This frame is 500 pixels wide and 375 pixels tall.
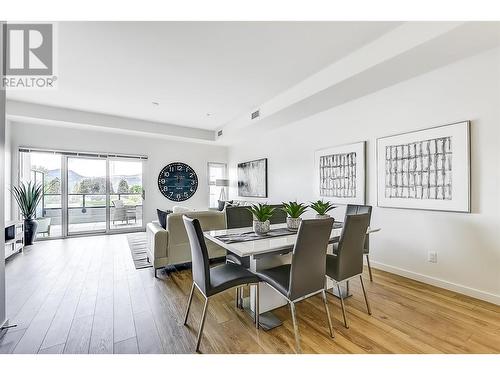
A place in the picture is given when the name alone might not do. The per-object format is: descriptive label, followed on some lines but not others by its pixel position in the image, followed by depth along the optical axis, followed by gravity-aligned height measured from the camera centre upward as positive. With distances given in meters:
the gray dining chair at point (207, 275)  1.69 -0.73
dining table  1.82 -0.49
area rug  3.49 -1.18
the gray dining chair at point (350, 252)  1.92 -0.58
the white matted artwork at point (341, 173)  3.43 +0.22
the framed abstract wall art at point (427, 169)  2.42 +0.21
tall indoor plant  4.50 -0.35
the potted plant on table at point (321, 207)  2.81 -0.26
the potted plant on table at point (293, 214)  2.49 -0.30
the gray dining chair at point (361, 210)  2.73 -0.30
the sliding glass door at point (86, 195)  5.35 -0.19
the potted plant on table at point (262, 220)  2.30 -0.34
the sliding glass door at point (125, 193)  5.79 -0.16
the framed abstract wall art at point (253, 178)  5.59 +0.22
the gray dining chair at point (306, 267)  1.61 -0.60
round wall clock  6.40 +0.15
